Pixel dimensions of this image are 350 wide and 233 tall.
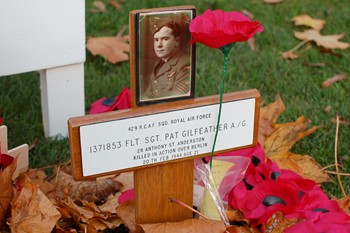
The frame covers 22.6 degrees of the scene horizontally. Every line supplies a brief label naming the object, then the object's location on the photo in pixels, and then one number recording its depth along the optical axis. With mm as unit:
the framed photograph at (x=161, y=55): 758
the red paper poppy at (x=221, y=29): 748
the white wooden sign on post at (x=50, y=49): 1009
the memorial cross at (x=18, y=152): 875
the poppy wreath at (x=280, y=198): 856
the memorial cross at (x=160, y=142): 770
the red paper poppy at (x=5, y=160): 862
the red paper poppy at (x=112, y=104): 1042
